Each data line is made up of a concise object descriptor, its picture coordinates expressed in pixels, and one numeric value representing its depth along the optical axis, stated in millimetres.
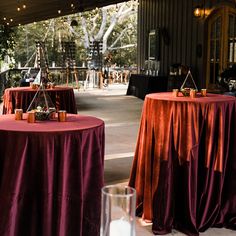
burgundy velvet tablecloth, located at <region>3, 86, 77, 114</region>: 5895
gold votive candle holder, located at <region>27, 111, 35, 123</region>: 3051
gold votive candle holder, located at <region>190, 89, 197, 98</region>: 3972
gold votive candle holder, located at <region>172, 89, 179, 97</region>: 4091
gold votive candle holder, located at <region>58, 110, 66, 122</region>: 3117
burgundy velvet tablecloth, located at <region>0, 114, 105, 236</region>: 2684
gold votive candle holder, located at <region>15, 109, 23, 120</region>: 3194
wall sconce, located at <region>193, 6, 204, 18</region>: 9812
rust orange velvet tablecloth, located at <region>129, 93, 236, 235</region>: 3521
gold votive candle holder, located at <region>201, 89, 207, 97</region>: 4164
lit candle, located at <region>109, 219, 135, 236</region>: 1200
